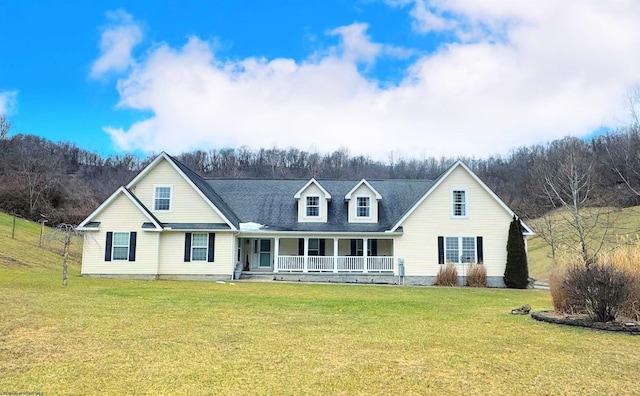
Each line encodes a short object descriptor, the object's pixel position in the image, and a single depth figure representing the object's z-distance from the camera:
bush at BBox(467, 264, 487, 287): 23.27
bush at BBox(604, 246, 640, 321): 9.44
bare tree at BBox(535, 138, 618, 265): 30.98
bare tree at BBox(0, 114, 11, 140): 59.78
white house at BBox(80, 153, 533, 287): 23.19
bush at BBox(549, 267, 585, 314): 10.27
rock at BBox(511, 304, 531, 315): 11.29
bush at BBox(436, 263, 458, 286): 23.46
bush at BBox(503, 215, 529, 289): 23.09
